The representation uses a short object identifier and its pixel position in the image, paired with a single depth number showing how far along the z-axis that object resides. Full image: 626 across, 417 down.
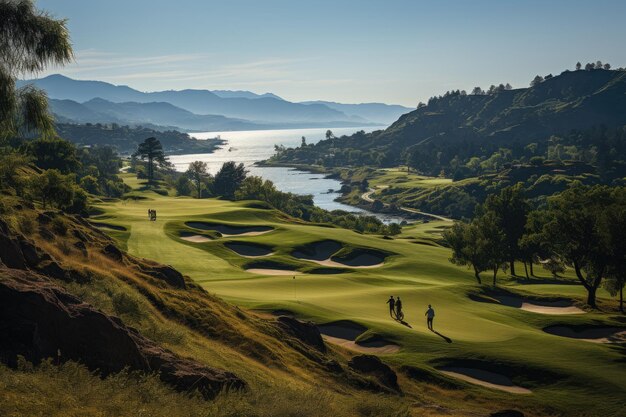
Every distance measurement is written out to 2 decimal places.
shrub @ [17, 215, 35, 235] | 29.97
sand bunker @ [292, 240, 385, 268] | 76.75
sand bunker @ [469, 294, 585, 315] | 55.81
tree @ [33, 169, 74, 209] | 58.18
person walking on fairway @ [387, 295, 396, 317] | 47.02
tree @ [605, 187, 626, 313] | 52.81
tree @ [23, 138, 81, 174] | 118.44
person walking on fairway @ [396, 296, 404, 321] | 46.03
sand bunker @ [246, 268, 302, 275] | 66.19
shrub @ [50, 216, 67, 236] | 32.78
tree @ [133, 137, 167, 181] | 195.25
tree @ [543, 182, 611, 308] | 55.31
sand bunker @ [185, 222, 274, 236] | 88.50
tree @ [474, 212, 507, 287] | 69.31
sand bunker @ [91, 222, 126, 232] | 79.78
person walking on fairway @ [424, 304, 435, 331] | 43.81
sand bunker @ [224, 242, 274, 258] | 75.69
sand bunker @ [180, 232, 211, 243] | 79.50
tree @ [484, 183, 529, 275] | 79.88
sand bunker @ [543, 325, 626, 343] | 46.25
